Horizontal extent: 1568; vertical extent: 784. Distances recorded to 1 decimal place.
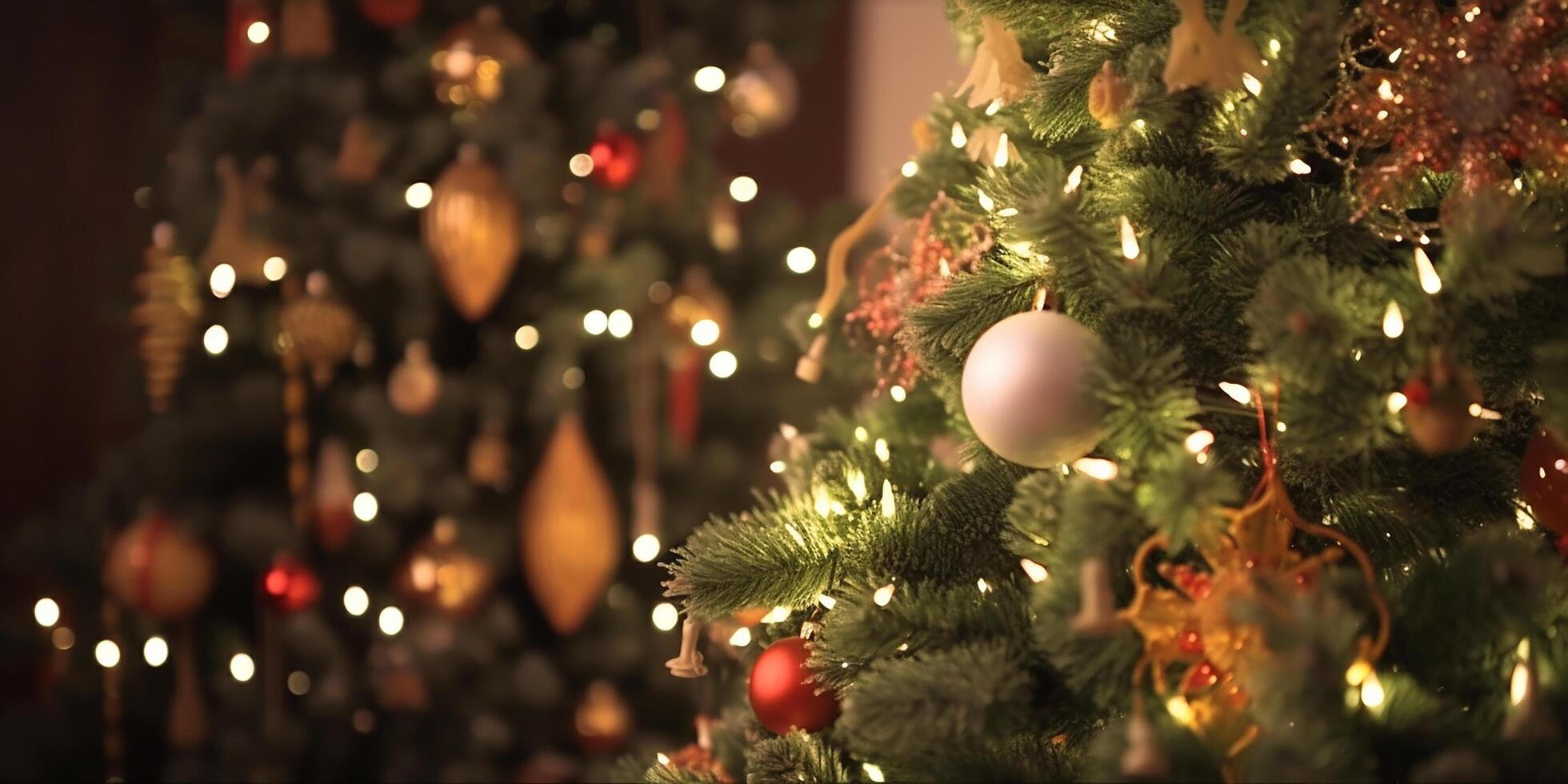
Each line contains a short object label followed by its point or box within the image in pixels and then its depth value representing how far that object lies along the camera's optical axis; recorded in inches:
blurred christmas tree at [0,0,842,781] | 69.4
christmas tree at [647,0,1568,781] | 25.5
